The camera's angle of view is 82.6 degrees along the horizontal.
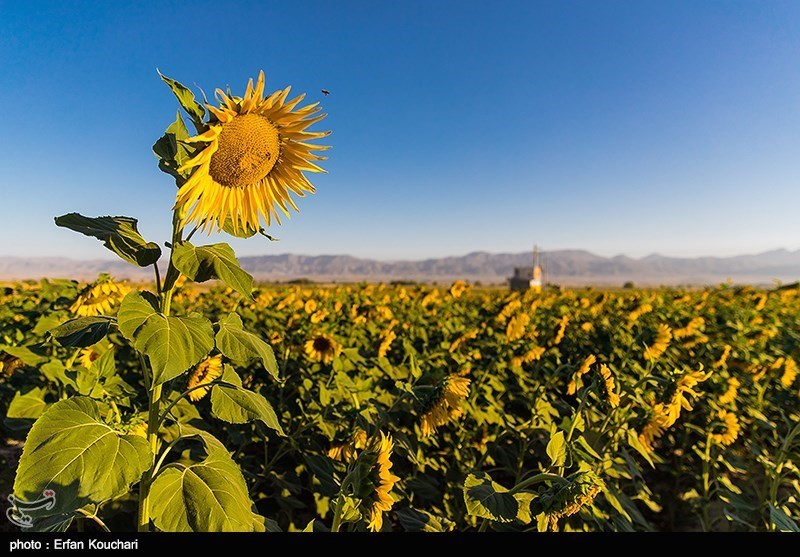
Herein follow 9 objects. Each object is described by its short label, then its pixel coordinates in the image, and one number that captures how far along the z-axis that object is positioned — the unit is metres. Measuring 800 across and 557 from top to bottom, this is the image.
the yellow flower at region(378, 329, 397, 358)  3.68
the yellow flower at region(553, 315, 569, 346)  3.94
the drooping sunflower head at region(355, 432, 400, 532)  1.29
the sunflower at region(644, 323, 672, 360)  3.61
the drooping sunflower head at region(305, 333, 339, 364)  3.33
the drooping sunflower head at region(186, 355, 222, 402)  2.23
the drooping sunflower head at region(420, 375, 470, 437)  1.99
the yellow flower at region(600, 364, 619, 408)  2.12
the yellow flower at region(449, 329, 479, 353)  3.59
